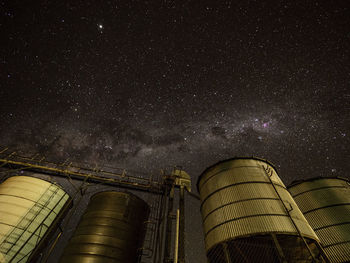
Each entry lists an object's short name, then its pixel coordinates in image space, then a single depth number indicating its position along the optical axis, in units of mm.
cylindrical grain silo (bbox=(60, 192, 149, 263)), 9750
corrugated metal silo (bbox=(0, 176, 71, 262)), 10252
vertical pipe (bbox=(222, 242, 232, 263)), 7444
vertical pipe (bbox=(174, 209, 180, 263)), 6293
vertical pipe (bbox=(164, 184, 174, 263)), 9370
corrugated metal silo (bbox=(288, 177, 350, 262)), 9648
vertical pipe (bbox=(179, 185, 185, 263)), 8292
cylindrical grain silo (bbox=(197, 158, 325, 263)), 7891
